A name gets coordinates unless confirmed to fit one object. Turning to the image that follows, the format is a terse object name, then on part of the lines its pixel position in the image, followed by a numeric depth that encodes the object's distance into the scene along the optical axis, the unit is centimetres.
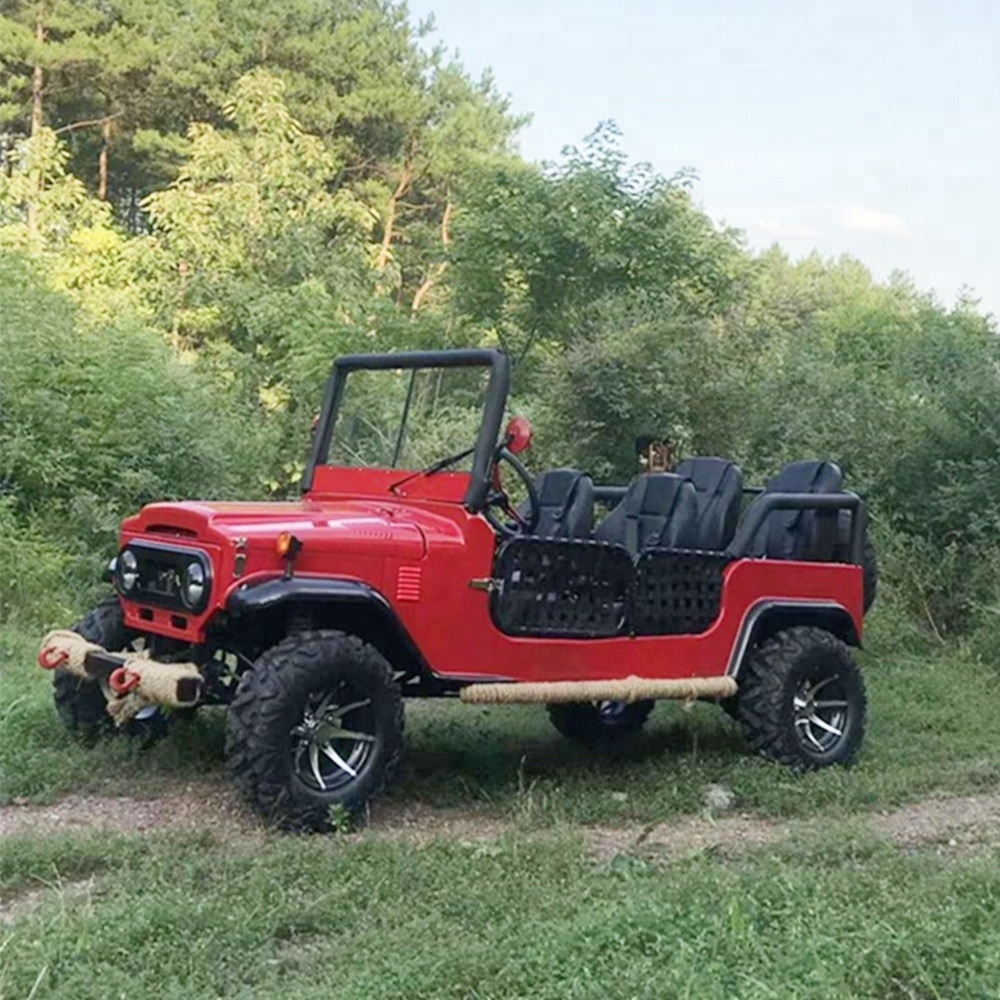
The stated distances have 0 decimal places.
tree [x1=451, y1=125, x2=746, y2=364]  1578
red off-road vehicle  521
